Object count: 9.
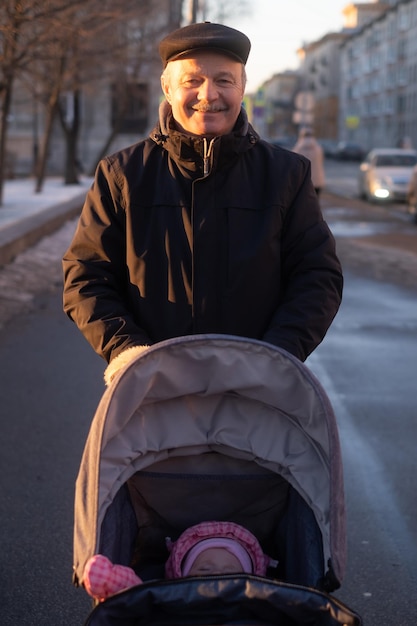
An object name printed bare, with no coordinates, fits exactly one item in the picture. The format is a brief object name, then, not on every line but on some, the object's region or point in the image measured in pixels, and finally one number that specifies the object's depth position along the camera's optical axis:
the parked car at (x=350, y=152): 76.31
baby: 2.56
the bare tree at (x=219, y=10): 41.22
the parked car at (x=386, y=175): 28.39
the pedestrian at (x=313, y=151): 20.42
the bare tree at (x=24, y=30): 12.23
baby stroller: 2.28
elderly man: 2.82
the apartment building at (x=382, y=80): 84.44
